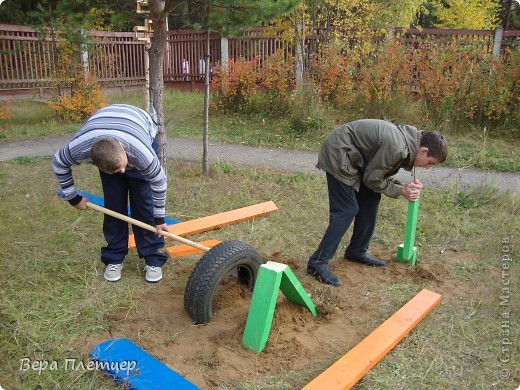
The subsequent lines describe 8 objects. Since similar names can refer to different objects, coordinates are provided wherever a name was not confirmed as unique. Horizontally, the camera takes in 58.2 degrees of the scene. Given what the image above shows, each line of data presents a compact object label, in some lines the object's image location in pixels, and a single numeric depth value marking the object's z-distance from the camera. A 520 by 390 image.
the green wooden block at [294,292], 2.84
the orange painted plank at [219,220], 4.43
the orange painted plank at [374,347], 2.42
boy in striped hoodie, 3.00
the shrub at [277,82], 9.71
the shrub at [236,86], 10.02
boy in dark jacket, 3.33
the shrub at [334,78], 9.29
